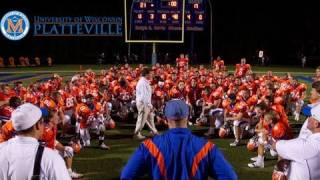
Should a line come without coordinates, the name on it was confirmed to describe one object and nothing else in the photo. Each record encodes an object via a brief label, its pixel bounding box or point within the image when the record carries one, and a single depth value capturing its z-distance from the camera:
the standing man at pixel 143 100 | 12.89
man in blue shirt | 3.57
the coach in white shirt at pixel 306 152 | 4.29
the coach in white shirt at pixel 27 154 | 3.41
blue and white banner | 43.75
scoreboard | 25.14
